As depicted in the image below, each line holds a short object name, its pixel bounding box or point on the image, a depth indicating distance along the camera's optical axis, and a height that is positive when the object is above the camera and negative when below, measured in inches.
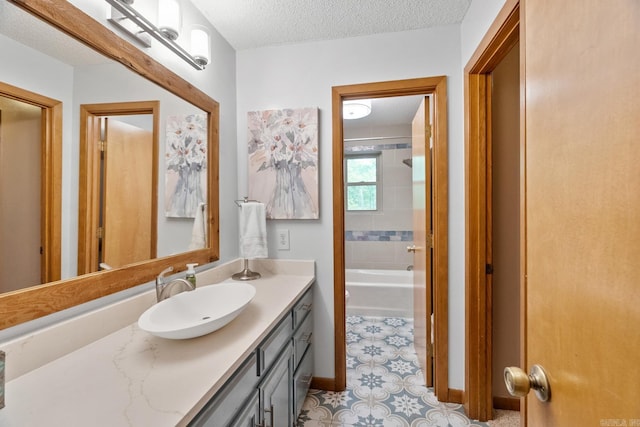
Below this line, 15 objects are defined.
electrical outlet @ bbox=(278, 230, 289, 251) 73.5 -7.1
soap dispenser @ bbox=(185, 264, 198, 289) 48.8 -11.2
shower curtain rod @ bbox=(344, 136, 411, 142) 141.8 +39.3
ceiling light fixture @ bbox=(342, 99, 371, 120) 101.2 +39.5
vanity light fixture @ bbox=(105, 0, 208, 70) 39.7 +29.8
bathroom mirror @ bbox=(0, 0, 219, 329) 31.0 +10.7
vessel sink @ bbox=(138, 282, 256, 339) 33.6 -14.7
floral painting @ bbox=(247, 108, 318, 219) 70.2 +13.6
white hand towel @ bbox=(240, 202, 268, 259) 67.9 -4.4
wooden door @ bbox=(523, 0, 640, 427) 14.6 +0.2
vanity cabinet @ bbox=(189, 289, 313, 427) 31.4 -25.1
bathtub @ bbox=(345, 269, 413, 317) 118.7 -37.3
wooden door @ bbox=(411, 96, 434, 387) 70.8 -7.4
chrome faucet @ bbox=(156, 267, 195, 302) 44.2 -11.8
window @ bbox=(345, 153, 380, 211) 149.3 +17.5
